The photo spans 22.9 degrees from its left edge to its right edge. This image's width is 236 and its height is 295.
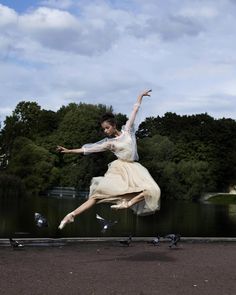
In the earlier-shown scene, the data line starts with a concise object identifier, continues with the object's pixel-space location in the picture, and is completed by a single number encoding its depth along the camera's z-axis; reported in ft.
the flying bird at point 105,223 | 49.24
